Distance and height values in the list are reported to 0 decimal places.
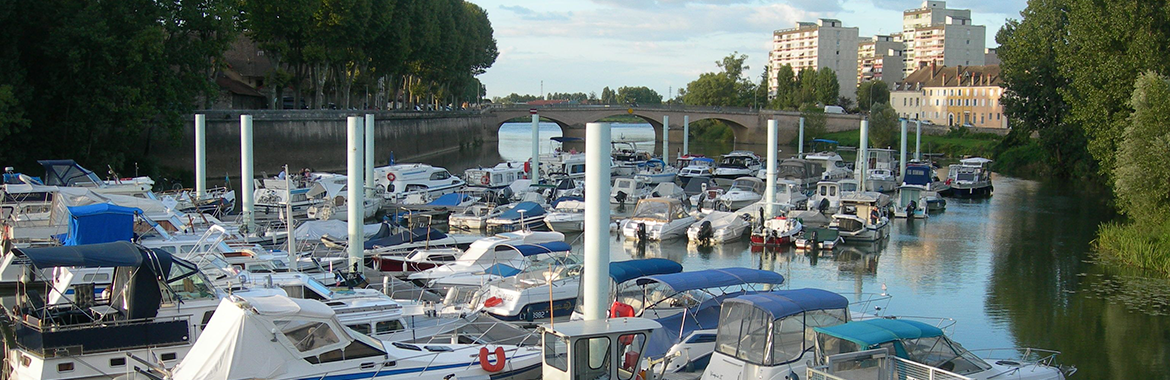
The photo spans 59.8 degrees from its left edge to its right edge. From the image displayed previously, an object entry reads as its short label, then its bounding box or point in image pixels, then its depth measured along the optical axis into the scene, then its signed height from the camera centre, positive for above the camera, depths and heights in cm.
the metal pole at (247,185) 2982 -231
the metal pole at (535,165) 4725 -253
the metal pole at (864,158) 4594 -195
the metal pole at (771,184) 3434 -235
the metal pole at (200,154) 3512 -165
